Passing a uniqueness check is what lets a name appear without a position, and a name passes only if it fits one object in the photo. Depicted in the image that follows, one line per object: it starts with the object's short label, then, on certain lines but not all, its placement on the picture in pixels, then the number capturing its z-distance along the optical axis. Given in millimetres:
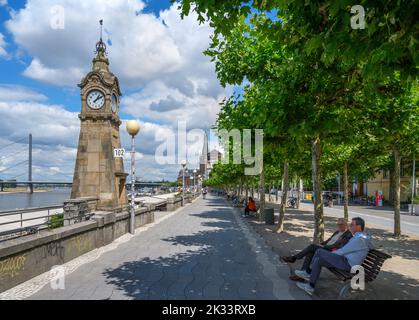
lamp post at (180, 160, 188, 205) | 33628
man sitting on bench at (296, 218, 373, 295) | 5738
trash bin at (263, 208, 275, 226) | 18016
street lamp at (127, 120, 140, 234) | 13680
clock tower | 20750
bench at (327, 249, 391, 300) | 5441
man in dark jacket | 6867
